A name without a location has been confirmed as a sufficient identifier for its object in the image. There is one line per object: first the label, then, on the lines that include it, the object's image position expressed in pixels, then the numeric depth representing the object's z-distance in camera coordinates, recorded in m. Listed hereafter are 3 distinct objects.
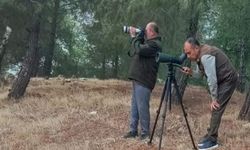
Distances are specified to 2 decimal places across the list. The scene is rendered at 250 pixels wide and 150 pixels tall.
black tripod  8.75
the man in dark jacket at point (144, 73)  9.35
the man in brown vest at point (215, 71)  8.12
